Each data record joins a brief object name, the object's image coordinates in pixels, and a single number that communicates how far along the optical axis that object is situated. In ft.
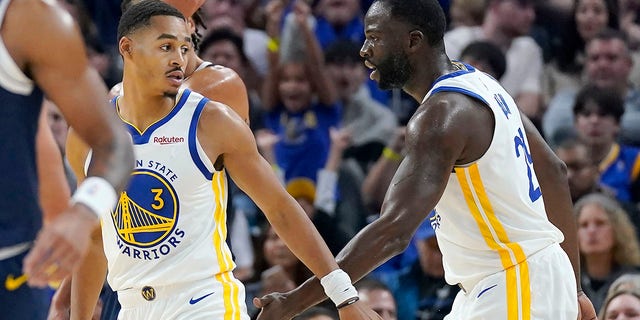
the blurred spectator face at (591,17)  68.33
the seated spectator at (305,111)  64.90
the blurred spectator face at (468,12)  70.49
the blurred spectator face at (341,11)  71.26
